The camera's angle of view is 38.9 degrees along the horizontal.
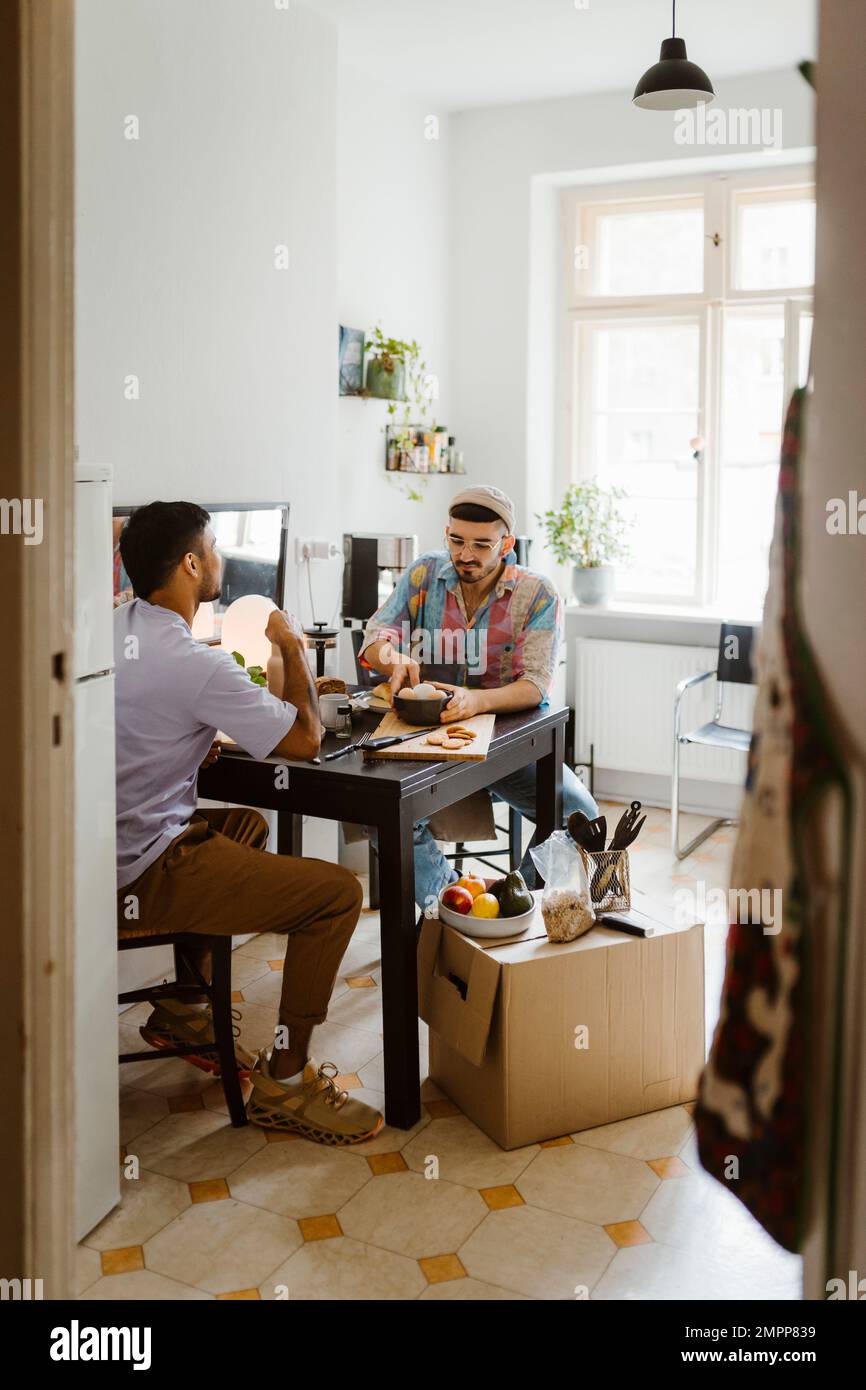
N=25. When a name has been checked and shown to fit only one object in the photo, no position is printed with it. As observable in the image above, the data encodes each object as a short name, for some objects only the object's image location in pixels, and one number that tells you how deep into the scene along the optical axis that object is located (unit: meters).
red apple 2.78
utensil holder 2.80
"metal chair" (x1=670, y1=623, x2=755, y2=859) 4.61
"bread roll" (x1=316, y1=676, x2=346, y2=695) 3.15
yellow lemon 2.74
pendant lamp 3.45
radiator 5.14
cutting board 2.81
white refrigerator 2.28
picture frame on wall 4.54
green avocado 2.75
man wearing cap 3.44
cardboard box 2.59
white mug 3.04
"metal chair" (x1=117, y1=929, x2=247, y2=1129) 2.62
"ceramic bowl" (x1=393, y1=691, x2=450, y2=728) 3.07
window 5.14
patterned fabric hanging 1.08
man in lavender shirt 2.60
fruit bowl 2.70
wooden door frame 1.47
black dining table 2.64
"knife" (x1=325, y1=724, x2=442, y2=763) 2.84
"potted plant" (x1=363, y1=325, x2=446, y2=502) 4.66
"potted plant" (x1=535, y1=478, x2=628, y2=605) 5.40
